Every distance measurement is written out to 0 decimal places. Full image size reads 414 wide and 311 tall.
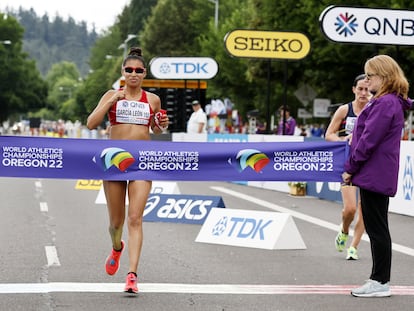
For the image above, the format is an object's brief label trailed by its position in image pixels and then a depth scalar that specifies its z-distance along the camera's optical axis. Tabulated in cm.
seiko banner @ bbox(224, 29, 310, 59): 2839
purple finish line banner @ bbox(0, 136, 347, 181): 916
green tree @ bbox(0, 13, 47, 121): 12381
